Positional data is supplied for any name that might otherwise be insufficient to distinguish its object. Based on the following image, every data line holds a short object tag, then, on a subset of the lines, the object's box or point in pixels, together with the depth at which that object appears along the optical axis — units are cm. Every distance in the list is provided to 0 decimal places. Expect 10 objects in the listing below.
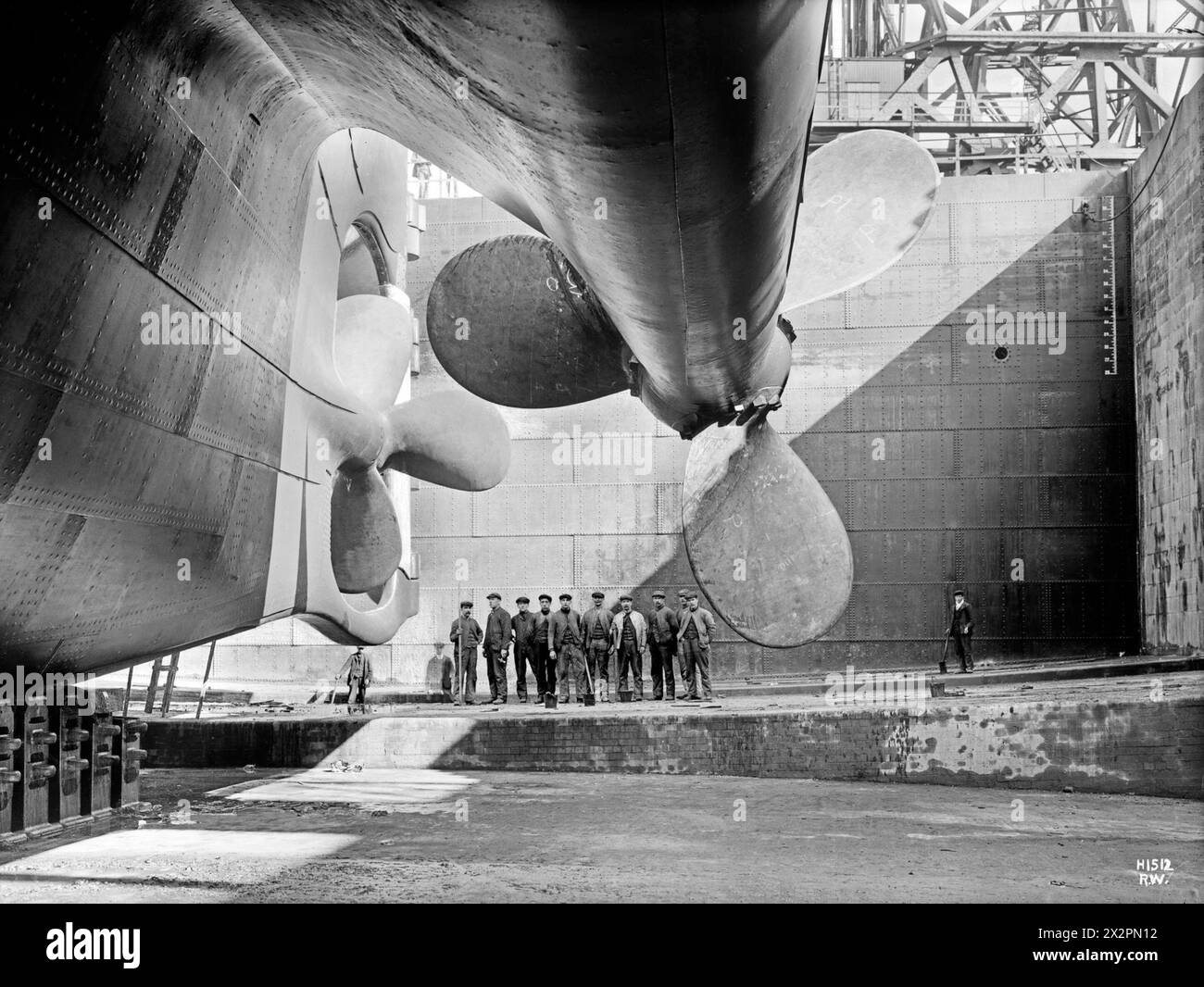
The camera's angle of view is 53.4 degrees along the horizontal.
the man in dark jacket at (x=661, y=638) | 1509
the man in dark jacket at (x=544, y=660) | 1445
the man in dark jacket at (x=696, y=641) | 1492
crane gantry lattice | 2033
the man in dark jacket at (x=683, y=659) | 1502
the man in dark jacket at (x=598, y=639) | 1538
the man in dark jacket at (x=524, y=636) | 1473
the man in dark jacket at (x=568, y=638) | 1446
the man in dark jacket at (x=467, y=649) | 1534
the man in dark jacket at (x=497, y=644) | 1503
